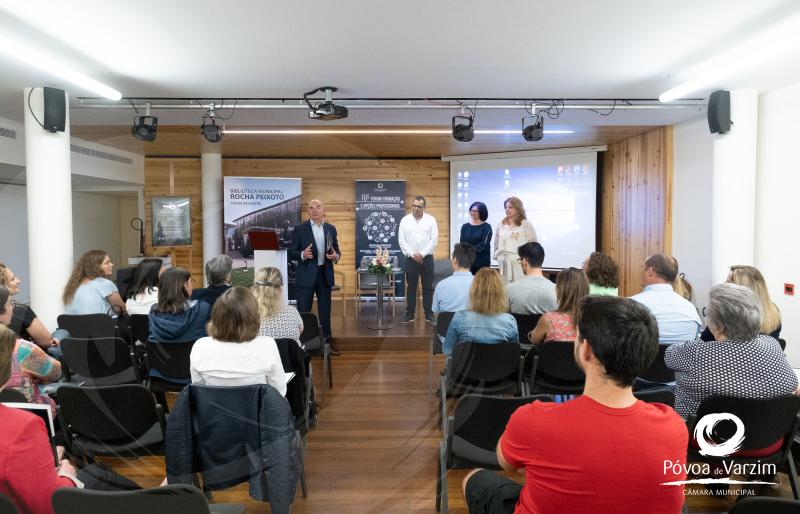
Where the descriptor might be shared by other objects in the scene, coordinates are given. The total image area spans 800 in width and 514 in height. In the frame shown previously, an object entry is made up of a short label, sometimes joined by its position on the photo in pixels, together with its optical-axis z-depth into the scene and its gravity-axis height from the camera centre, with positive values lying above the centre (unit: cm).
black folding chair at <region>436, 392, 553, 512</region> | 224 -85
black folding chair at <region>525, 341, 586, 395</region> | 307 -79
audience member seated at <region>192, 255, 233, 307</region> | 371 -29
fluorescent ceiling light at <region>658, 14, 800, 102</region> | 368 +138
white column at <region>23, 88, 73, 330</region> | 469 +23
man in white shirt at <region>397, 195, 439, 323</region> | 683 -13
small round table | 659 -87
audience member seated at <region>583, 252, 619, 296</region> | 378 -28
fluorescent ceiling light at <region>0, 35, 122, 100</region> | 366 +133
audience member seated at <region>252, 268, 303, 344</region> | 345 -49
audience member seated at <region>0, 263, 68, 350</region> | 315 -51
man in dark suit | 577 -20
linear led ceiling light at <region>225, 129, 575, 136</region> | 730 +149
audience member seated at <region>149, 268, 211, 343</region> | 327 -47
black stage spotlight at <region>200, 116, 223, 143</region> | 546 +111
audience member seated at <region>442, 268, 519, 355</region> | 337 -51
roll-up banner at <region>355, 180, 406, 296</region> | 965 +44
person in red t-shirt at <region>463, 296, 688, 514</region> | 127 -49
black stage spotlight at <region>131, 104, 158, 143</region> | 536 +111
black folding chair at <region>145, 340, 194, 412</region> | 319 -77
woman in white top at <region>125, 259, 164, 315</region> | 429 -39
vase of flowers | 649 -35
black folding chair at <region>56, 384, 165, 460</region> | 231 -81
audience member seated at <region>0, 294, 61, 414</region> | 240 -58
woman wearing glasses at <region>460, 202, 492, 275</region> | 710 +3
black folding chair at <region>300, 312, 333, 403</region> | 444 -85
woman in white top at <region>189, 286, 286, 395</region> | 232 -50
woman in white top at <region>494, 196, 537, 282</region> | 722 -1
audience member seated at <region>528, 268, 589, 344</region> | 310 -43
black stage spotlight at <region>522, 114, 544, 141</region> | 570 +113
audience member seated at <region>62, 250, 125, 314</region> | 415 -38
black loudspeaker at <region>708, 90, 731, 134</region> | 510 +119
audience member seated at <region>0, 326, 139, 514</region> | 138 -59
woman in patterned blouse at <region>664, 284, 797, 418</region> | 223 -52
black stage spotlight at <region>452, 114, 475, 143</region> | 559 +110
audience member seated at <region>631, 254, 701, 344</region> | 318 -46
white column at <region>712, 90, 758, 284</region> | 513 +48
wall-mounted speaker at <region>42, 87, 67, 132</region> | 466 +116
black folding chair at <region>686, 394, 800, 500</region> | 212 -77
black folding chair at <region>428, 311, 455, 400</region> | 420 -74
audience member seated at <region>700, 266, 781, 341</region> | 307 -34
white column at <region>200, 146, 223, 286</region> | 934 +67
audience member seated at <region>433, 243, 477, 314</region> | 436 -46
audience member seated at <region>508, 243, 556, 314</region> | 400 -41
